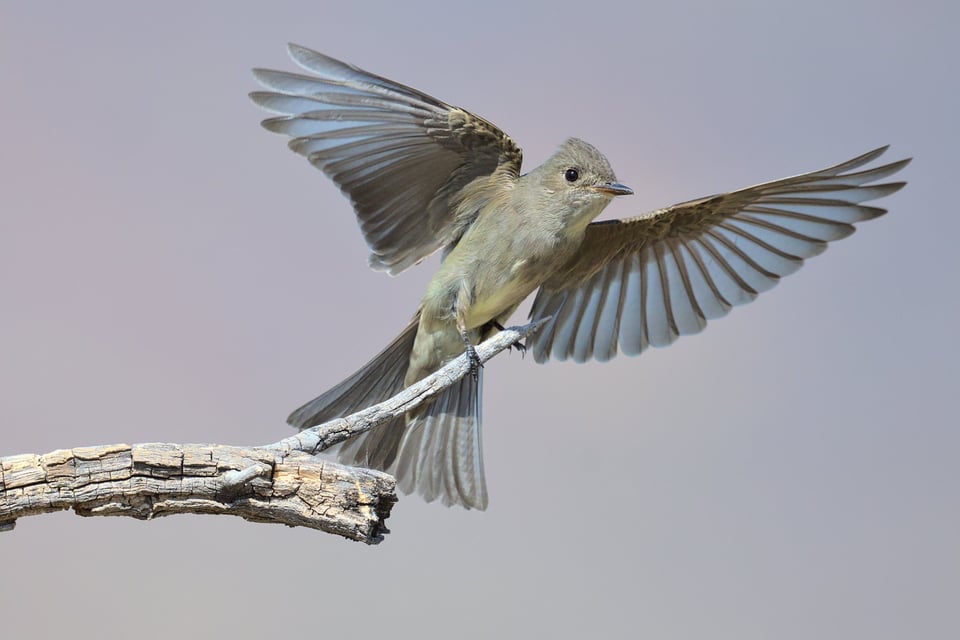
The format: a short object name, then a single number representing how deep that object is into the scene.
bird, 7.15
